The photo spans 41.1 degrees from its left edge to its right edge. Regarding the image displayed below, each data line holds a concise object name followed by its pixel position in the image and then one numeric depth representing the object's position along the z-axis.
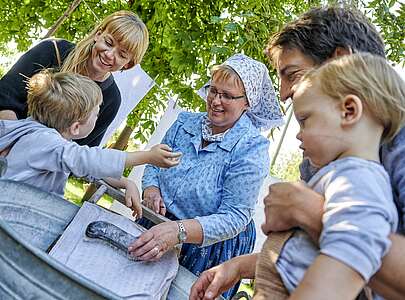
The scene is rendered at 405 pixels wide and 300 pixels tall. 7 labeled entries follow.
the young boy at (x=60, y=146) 1.47
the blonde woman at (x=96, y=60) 2.03
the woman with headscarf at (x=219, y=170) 1.68
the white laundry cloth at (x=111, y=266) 1.28
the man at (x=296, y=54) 0.95
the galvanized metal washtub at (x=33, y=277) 0.71
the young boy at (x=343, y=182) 0.74
